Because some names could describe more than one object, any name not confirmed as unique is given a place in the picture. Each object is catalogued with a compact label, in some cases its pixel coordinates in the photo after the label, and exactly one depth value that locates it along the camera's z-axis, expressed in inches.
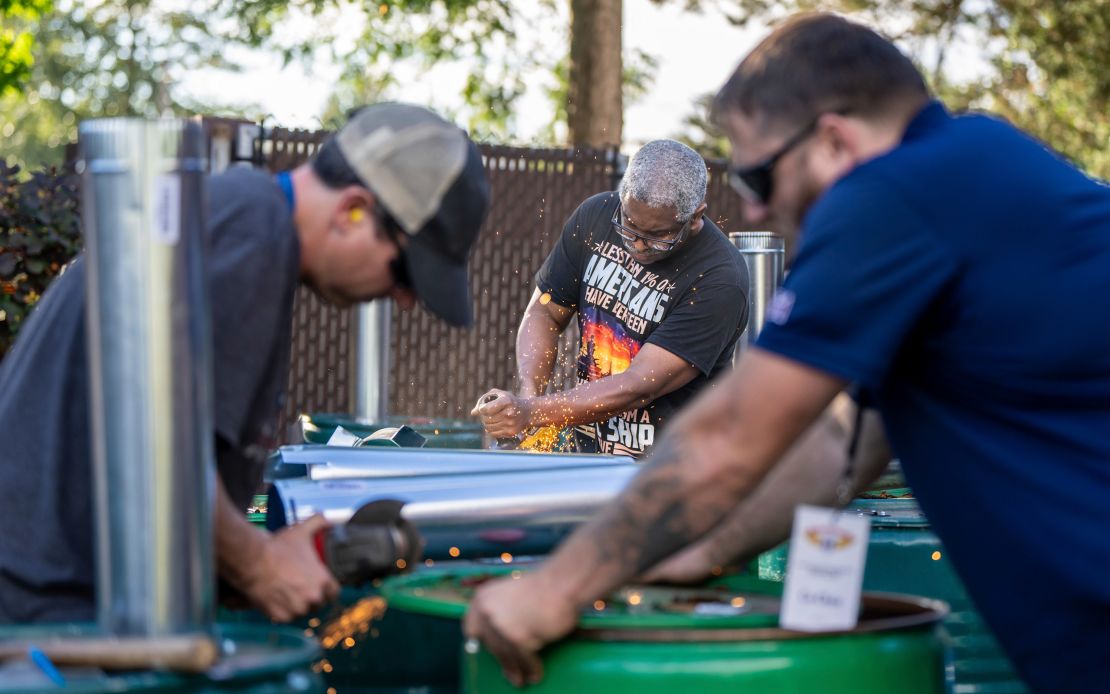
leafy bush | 229.5
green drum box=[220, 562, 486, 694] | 102.9
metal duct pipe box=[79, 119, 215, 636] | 66.1
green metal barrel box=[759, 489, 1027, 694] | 121.9
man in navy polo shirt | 73.1
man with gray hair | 180.1
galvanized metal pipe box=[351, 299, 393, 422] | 259.9
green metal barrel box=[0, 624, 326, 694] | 63.2
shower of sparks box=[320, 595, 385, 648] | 102.7
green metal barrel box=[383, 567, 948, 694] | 75.9
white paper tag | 78.2
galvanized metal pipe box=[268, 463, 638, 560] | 101.3
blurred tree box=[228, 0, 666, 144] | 445.7
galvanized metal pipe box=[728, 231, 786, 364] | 206.1
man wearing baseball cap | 80.3
